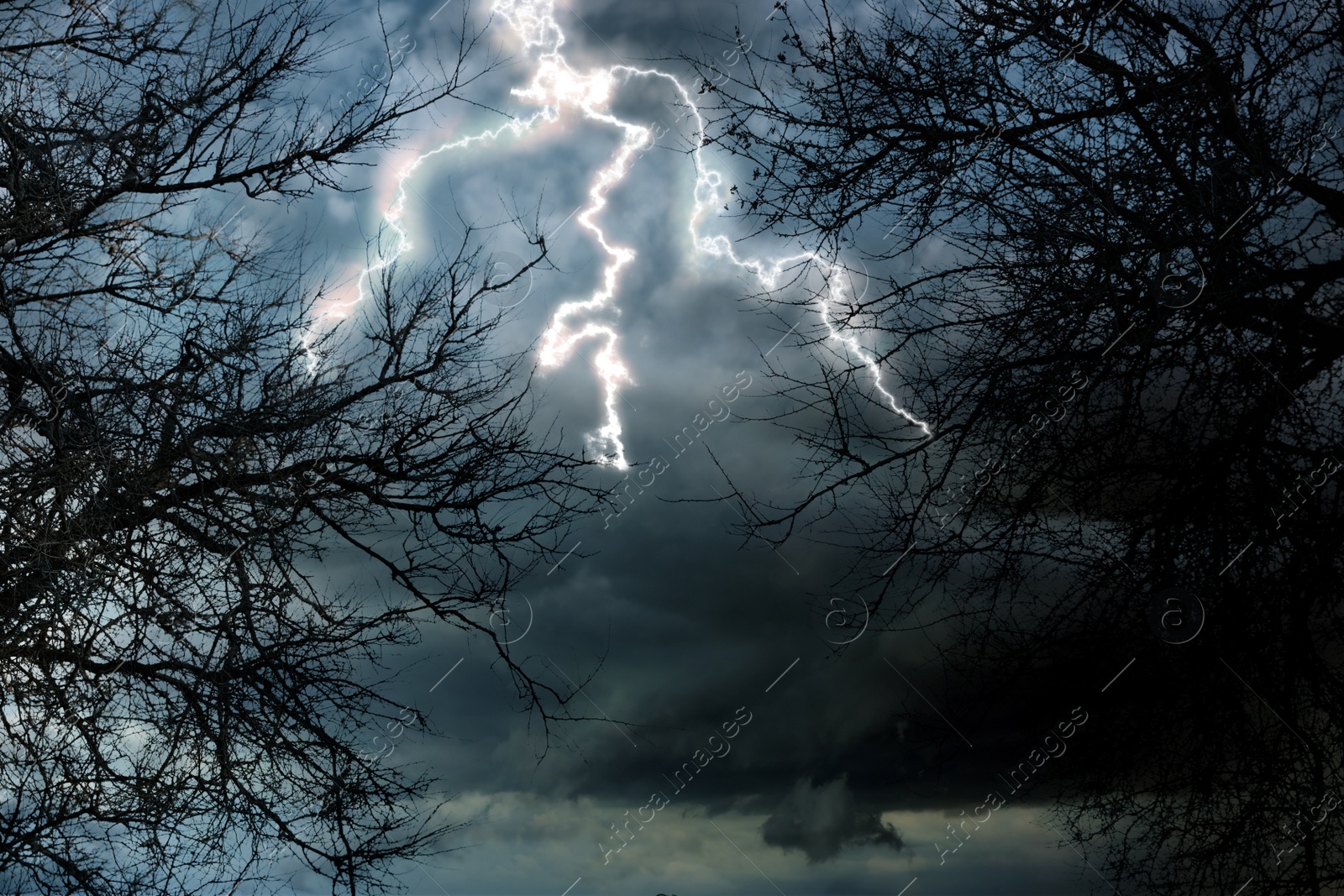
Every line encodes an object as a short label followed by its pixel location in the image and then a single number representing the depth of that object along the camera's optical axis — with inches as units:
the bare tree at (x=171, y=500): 192.1
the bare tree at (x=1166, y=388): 193.6
